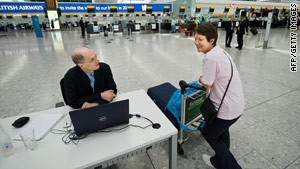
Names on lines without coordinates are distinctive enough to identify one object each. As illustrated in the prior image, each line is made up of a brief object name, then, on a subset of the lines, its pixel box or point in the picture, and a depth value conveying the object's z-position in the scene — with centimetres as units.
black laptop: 93
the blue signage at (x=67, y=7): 1644
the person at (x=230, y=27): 698
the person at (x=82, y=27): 1197
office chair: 165
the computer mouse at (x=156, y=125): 110
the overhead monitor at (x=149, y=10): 1736
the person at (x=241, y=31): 659
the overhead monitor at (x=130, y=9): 1745
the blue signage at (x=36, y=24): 1275
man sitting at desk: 141
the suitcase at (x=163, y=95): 181
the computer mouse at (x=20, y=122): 113
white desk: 84
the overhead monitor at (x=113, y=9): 1720
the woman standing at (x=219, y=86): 117
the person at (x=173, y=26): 1466
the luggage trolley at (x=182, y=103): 152
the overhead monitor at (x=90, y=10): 1660
